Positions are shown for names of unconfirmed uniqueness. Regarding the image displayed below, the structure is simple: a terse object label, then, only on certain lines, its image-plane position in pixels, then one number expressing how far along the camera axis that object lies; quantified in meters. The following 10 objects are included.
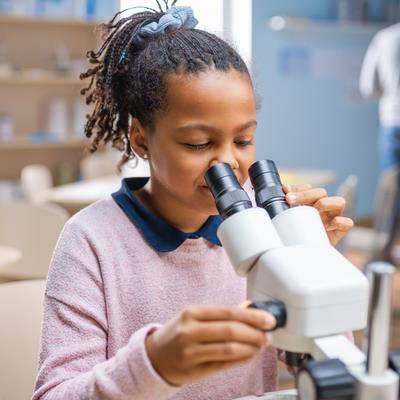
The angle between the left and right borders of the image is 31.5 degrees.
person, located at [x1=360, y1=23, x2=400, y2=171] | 3.83
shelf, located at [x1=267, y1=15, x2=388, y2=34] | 5.06
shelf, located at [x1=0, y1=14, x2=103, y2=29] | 4.41
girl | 0.90
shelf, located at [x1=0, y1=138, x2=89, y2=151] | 4.53
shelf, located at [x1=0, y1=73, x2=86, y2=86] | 4.41
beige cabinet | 4.59
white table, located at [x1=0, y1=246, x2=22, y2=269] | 2.28
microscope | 0.57
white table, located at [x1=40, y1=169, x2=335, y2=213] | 3.21
